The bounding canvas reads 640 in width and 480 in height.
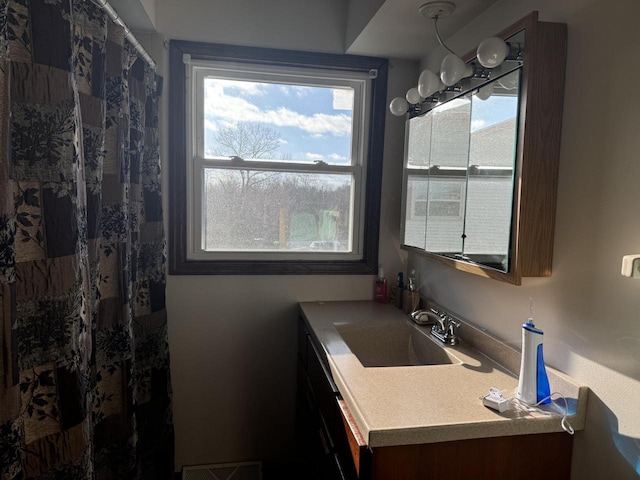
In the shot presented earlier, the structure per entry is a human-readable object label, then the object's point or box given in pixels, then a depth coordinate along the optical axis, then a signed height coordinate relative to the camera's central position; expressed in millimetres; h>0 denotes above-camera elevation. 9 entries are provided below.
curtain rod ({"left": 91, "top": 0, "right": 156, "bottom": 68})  1188 +552
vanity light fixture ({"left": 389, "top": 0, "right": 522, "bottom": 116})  1253 +473
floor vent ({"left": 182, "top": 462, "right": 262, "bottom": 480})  2092 -1372
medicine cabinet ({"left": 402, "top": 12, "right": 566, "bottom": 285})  1192 +155
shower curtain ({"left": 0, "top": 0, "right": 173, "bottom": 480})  812 -116
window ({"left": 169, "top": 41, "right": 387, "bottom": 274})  2027 +211
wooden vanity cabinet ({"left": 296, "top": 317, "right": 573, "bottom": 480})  1027 -637
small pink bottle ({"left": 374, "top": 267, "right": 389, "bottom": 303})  2193 -437
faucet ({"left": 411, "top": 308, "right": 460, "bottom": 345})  1591 -472
